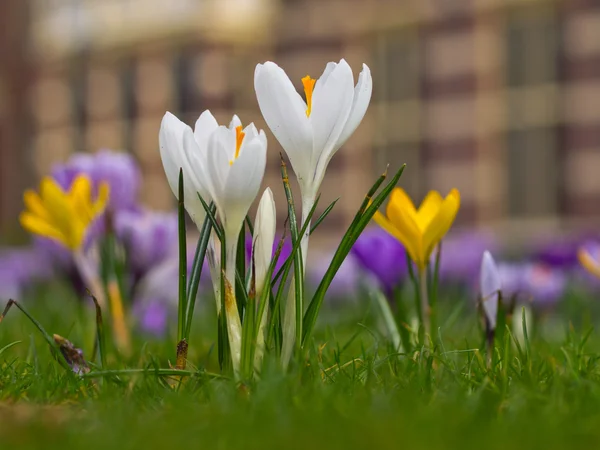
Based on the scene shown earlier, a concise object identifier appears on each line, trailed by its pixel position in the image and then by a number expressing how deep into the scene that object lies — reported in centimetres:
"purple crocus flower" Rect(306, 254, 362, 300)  177
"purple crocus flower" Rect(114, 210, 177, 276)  89
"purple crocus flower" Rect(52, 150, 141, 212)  90
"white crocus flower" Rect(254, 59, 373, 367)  65
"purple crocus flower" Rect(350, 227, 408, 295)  85
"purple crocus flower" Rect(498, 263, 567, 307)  122
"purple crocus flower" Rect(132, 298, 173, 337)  110
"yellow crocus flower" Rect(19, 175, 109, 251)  76
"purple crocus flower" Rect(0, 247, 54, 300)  162
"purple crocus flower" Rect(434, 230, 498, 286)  154
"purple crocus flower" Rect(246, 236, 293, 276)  82
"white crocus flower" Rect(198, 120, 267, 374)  64
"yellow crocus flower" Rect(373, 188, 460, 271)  71
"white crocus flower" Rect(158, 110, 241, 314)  65
